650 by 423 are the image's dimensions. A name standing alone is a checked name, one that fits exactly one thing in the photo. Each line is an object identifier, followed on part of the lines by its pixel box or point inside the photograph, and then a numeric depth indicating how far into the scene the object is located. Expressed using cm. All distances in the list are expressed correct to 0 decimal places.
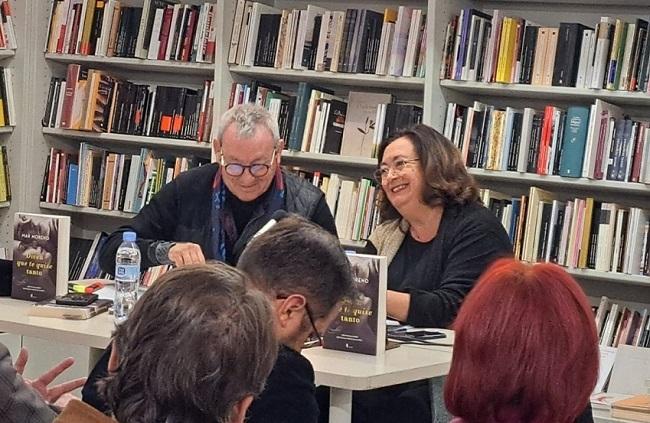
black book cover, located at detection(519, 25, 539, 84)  422
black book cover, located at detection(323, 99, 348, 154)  467
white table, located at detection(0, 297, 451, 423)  251
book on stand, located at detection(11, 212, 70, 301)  315
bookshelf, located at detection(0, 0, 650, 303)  426
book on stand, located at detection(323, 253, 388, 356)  273
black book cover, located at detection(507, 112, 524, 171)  425
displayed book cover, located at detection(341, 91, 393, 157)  461
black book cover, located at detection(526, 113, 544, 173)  422
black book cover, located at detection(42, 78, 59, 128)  534
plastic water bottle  303
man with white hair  339
